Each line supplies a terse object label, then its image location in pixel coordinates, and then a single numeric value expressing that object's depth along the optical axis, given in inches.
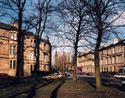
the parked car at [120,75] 1414.6
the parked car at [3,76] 1249.5
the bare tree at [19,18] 687.7
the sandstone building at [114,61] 1963.2
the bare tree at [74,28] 531.5
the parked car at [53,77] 1250.3
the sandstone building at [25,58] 1515.6
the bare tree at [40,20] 843.4
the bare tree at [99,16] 488.7
